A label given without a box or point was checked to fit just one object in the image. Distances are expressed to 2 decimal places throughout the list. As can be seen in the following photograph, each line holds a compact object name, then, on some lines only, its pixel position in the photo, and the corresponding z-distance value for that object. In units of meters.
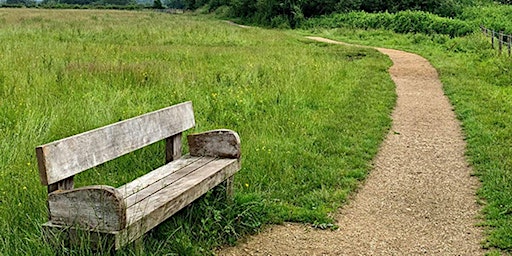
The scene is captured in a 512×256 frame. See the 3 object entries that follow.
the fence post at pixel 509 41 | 16.83
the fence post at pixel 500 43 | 18.16
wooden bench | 3.44
